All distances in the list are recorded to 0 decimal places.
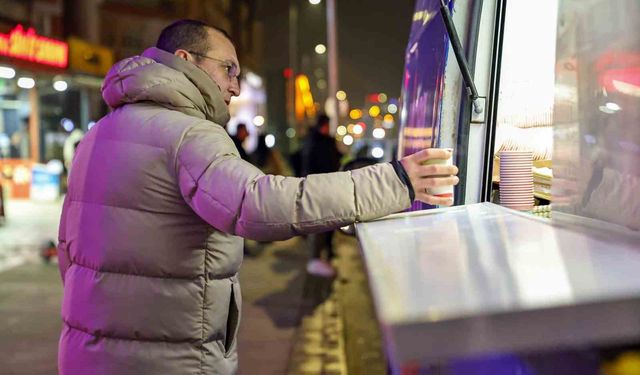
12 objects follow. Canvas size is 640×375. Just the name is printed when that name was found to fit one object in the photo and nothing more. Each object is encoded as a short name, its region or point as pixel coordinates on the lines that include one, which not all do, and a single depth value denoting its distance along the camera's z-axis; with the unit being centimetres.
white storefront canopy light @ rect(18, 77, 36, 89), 1877
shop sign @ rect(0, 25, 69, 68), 1499
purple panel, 318
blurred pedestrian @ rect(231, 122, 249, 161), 1090
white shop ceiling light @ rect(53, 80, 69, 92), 1989
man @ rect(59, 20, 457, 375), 195
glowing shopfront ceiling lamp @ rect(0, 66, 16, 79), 1567
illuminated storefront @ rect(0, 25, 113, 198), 1611
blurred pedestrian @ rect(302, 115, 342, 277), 989
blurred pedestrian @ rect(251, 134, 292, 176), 1273
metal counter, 103
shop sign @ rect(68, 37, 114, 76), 1827
